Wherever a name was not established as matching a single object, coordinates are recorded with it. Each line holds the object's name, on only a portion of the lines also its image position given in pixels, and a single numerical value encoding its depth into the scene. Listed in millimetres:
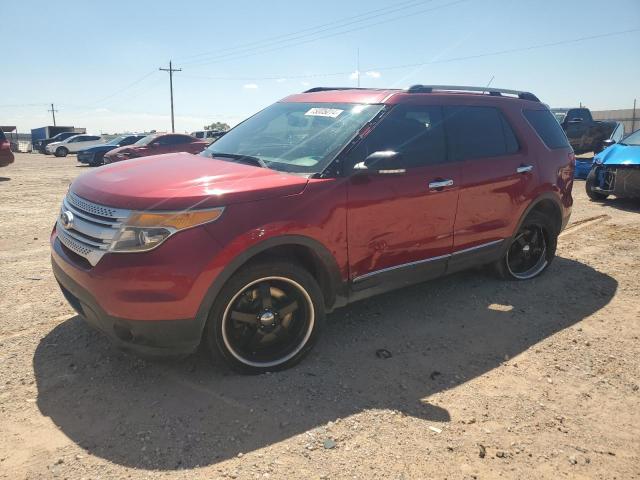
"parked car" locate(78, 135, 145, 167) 22922
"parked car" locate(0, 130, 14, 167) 14859
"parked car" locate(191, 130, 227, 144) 34800
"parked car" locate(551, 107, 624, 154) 17125
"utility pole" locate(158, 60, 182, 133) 54428
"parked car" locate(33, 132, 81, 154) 37031
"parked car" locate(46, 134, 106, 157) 33125
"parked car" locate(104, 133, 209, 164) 17942
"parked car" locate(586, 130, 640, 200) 8578
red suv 2725
